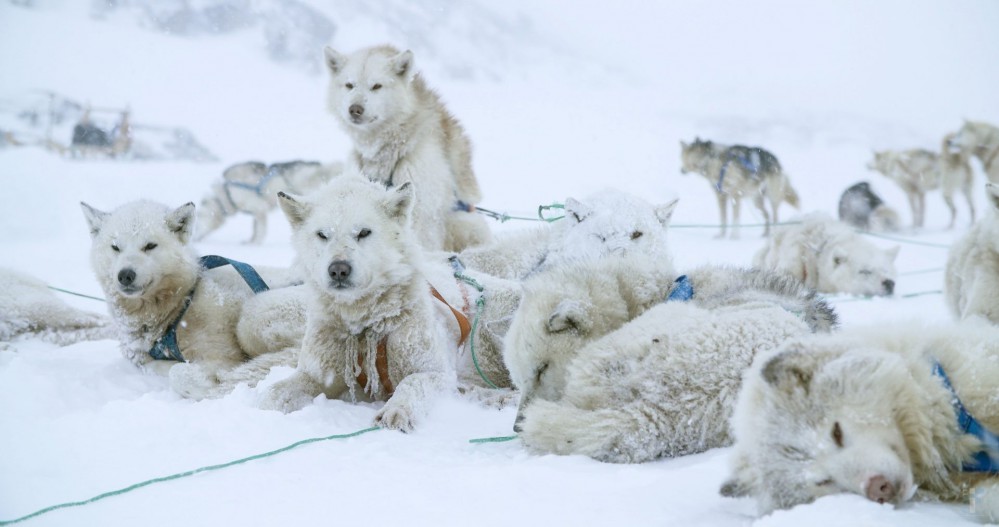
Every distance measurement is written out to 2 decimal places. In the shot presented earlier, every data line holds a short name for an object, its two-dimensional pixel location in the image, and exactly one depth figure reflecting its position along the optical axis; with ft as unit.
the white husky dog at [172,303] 14.85
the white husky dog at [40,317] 17.79
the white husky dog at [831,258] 27.37
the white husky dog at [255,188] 44.01
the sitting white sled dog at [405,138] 20.13
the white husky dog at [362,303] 11.97
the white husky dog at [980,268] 15.64
